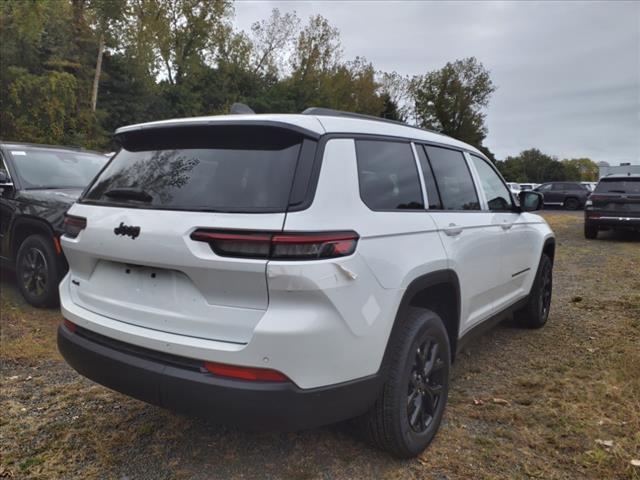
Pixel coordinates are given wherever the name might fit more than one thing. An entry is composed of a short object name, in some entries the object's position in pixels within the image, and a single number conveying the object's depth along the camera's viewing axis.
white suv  2.00
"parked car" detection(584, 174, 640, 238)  11.81
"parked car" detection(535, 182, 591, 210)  27.70
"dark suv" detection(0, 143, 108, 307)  4.88
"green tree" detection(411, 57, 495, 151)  55.78
